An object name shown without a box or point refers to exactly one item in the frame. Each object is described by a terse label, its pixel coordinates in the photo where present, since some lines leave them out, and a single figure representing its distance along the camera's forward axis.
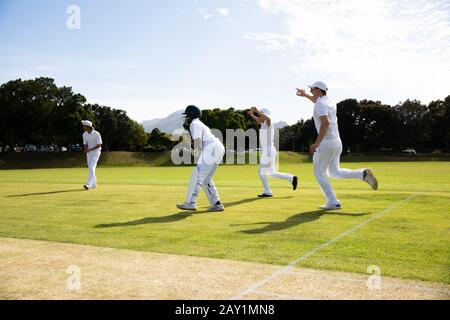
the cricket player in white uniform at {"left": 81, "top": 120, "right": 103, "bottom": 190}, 15.60
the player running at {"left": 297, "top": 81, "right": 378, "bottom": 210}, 8.98
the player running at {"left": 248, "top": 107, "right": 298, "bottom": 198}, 12.20
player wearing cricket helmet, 8.95
